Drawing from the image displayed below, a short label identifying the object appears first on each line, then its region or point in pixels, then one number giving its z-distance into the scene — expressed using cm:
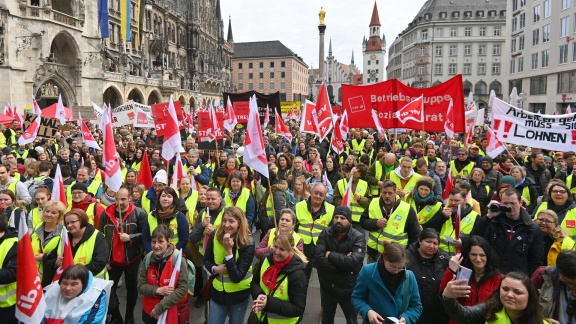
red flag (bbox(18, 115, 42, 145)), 1122
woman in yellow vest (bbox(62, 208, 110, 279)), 410
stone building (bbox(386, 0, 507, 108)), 7238
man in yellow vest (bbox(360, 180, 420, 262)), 505
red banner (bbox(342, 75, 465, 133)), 941
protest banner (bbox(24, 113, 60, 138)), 1181
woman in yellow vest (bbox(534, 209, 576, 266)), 430
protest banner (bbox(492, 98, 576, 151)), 729
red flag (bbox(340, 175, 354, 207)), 575
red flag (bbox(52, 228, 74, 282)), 389
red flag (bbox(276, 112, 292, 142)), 1443
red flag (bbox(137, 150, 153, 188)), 730
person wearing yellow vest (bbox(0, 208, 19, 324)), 378
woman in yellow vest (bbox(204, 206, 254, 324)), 416
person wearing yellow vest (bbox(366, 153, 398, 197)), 804
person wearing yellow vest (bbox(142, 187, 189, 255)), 503
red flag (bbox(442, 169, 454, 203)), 641
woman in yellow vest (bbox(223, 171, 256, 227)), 615
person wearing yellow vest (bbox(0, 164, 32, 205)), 629
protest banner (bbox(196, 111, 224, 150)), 1113
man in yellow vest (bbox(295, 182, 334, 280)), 523
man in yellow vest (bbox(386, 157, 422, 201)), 674
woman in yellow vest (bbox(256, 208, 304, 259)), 437
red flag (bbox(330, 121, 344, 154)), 922
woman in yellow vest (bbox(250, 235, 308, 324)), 368
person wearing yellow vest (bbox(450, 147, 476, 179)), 869
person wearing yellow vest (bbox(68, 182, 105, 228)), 544
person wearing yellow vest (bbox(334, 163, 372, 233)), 648
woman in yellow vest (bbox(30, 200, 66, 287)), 418
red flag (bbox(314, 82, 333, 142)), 988
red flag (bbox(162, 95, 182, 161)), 799
